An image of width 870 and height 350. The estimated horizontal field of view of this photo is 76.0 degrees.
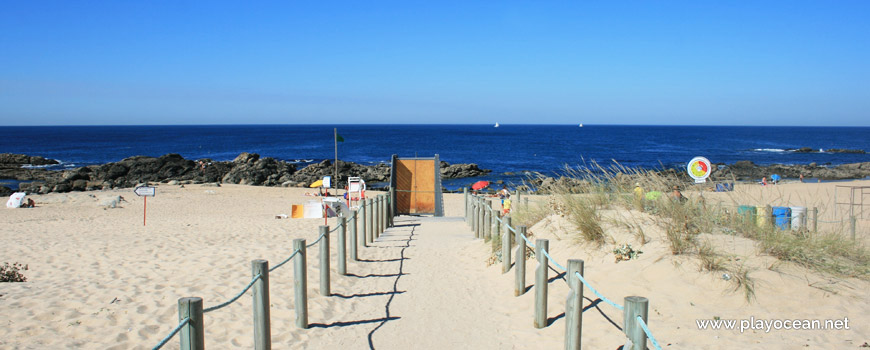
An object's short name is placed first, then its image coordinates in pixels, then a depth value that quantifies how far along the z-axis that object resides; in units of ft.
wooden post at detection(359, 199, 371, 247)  35.47
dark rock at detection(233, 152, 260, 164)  158.94
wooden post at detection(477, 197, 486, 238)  35.37
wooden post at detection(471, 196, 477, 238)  38.92
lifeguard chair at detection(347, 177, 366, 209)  63.46
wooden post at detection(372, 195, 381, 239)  40.89
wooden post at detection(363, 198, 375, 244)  38.29
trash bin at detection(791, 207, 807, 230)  28.55
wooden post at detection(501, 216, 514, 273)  23.87
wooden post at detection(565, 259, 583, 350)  13.87
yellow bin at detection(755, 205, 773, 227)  23.15
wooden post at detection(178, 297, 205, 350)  11.22
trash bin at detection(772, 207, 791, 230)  28.59
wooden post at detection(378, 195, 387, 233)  44.65
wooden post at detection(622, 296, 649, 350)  9.96
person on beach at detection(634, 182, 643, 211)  25.43
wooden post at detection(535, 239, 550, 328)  17.19
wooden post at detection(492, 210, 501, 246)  28.91
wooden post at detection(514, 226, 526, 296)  20.45
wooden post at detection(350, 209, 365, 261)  29.73
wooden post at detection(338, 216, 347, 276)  26.32
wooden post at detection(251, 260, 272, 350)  15.20
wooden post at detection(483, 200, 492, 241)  32.73
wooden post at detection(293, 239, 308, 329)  18.71
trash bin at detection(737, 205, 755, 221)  22.69
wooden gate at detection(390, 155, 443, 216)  59.47
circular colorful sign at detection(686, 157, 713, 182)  32.27
